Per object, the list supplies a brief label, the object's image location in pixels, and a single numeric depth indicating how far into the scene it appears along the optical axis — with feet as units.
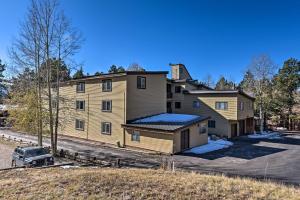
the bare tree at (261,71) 118.11
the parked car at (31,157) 53.62
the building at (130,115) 73.56
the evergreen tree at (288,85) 133.18
